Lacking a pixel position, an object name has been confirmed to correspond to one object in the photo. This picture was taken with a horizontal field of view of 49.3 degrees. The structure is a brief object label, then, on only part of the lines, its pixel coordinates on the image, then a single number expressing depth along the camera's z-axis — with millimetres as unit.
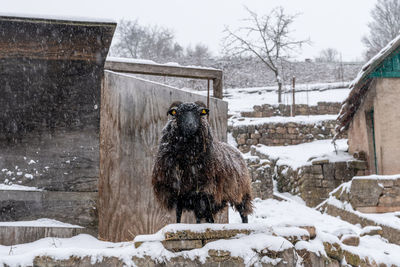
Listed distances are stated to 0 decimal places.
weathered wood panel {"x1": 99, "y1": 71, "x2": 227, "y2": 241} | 4711
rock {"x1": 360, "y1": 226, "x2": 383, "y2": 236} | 7564
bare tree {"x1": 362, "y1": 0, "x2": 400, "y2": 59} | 37656
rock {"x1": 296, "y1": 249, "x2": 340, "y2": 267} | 4027
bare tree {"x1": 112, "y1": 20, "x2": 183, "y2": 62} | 37875
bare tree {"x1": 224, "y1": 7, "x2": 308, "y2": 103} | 29391
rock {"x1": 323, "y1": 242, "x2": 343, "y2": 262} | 4480
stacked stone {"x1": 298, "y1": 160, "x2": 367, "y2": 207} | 14969
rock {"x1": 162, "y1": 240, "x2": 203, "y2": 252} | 3680
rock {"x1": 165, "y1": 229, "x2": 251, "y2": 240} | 3695
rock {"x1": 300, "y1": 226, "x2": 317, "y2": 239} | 4422
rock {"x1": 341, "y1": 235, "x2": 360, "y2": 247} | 5925
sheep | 3982
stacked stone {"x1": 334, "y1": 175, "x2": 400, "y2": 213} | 10062
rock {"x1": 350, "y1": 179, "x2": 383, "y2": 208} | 10209
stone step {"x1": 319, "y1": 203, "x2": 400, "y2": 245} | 8477
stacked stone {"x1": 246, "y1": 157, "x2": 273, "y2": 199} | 13320
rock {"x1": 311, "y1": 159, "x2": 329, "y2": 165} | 15265
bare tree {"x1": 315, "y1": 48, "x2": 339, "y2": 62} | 47588
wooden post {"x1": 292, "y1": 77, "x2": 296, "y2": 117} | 24738
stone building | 12508
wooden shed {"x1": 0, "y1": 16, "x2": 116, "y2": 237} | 4438
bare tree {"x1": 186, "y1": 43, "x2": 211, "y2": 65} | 34469
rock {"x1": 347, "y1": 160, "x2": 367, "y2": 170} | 14523
